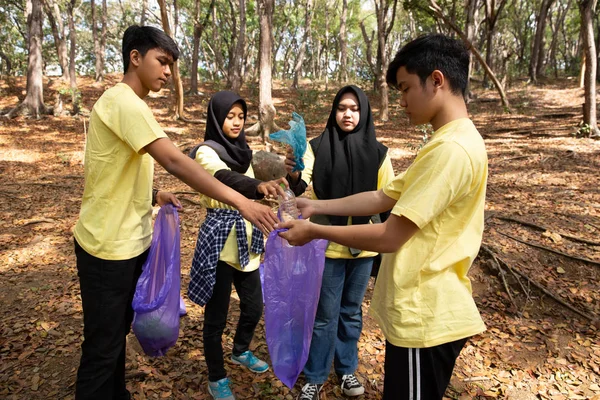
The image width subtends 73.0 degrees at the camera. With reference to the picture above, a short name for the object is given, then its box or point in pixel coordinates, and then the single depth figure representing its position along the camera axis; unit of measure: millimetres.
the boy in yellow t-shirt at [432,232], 1343
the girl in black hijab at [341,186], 2444
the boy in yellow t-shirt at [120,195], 1749
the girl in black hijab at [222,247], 2348
